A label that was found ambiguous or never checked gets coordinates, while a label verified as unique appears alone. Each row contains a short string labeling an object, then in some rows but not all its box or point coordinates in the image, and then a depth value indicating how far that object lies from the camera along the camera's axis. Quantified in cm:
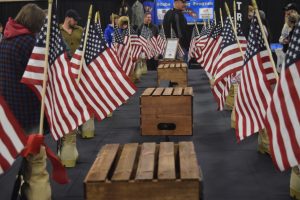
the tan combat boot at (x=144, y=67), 1883
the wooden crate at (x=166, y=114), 702
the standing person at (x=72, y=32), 850
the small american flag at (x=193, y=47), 1584
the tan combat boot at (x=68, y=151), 613
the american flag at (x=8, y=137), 383
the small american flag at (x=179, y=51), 1608
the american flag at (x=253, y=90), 455
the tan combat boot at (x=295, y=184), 478
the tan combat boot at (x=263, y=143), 653
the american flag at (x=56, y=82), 442
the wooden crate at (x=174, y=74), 1210
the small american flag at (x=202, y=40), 1317
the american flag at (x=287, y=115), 351
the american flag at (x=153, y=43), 1780
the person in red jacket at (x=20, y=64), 463
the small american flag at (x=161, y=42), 1812
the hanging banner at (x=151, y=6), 2150
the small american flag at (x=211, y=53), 853
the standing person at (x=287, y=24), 920
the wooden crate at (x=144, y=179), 359
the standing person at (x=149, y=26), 1824
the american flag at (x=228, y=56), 621
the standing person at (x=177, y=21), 1460
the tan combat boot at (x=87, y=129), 797
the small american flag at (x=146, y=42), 1616
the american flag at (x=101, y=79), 595
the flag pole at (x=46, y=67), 427
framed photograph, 1498
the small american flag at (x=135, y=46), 1467
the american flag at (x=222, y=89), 683
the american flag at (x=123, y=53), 1123
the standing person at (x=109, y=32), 1485
